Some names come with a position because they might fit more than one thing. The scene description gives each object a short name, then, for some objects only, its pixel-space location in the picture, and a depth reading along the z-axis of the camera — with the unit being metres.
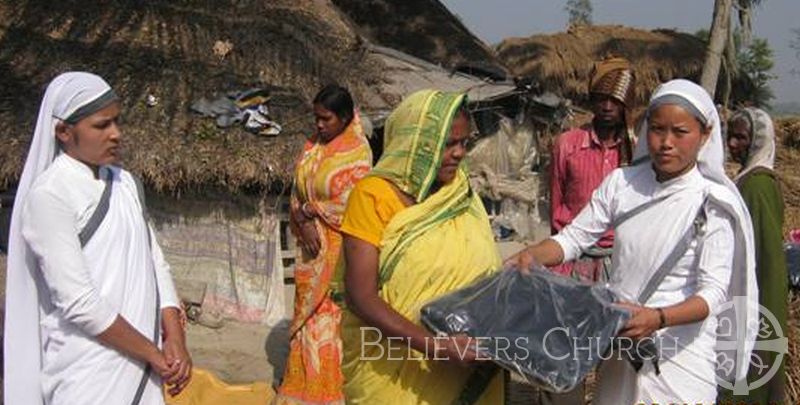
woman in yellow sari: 2.60
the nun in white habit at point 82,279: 2.56
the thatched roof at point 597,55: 17.72
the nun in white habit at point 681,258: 2.60
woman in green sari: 3.90
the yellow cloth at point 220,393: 5.41
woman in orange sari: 5.03
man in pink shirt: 4.21
